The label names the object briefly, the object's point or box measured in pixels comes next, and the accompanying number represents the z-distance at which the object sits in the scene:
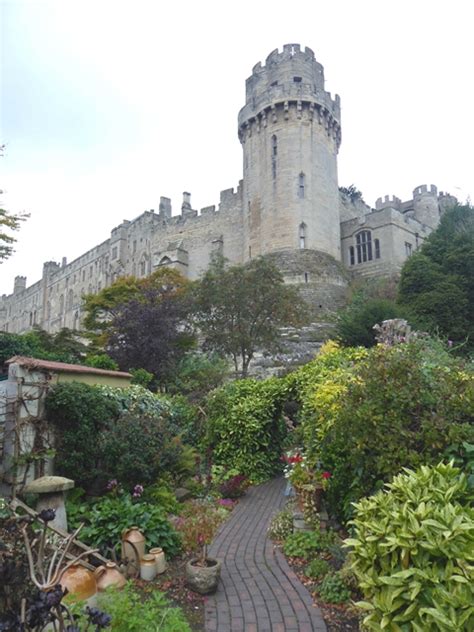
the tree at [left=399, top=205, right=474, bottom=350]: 19.80
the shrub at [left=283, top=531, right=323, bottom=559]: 5.76
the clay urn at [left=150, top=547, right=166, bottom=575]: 5.42
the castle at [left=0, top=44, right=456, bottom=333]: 29.67
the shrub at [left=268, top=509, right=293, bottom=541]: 6.48
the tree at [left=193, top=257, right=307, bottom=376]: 18.16
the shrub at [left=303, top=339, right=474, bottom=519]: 4.76
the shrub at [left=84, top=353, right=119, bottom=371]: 15.49
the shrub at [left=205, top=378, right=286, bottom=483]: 10.18
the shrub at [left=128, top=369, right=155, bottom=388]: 14.80
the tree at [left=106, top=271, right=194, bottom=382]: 17.16
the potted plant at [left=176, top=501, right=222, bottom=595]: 4.89
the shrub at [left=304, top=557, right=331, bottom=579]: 5.11
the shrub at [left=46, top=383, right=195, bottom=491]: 7.39
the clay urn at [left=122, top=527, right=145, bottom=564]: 5.45
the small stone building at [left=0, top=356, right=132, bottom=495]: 6.91
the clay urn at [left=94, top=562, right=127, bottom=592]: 4.78
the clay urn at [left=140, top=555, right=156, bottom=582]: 5.30
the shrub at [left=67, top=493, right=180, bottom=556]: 5.86
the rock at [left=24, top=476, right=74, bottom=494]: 5.65
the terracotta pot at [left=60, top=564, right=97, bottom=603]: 4.34
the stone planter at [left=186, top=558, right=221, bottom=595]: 4.86
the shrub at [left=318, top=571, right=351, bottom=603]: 4.54
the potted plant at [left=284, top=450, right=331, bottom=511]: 6.16
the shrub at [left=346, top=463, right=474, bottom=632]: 2.98
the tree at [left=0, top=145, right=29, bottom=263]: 16.36
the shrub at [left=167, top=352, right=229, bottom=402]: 15.38
